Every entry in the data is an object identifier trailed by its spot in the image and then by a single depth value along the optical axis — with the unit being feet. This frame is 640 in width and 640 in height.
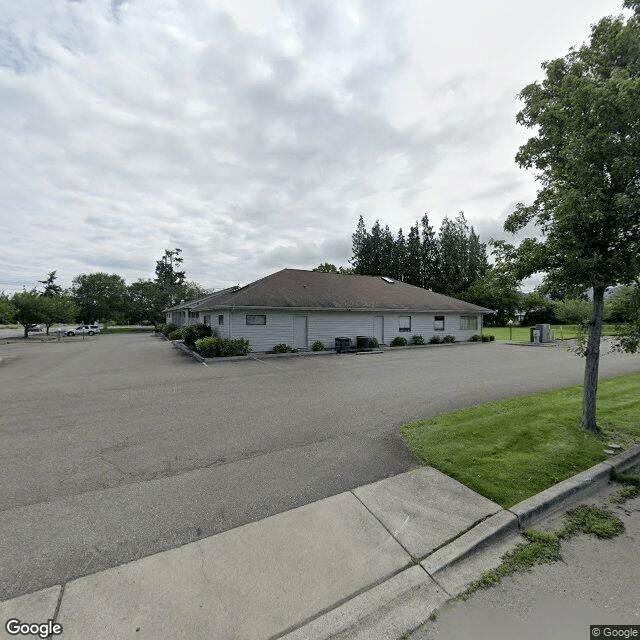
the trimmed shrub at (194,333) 69.00
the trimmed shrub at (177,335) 82.09
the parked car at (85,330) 131.05
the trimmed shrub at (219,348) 52.49
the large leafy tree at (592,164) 15.53
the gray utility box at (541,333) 74.59
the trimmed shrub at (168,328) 108.36
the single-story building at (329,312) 58.95
